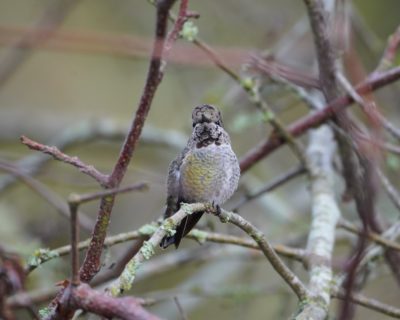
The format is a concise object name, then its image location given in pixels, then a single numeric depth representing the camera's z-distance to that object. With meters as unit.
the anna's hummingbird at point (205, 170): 5.14
